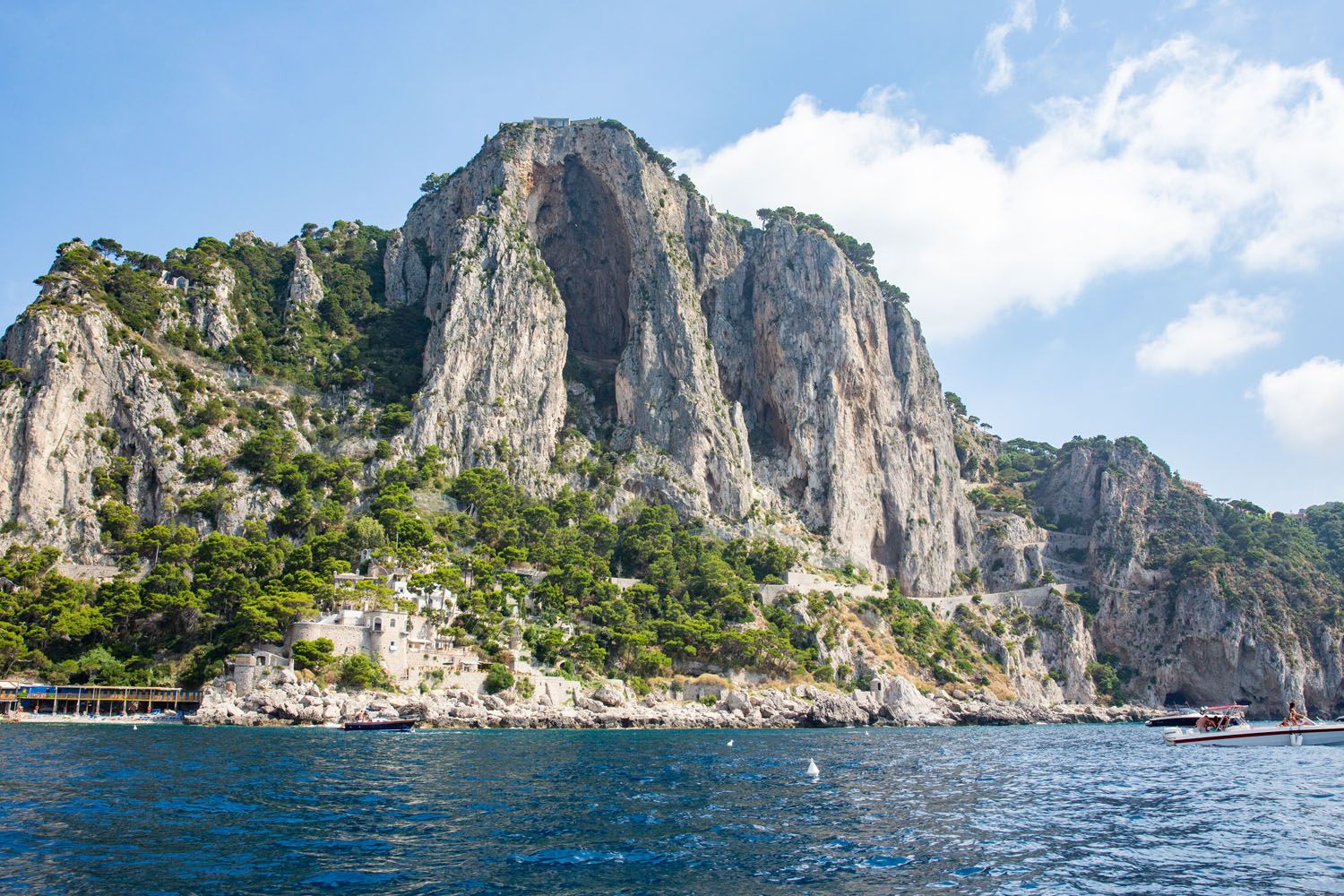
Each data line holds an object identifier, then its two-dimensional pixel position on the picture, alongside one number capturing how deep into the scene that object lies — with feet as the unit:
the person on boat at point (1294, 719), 149.28
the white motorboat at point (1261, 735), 145.48
